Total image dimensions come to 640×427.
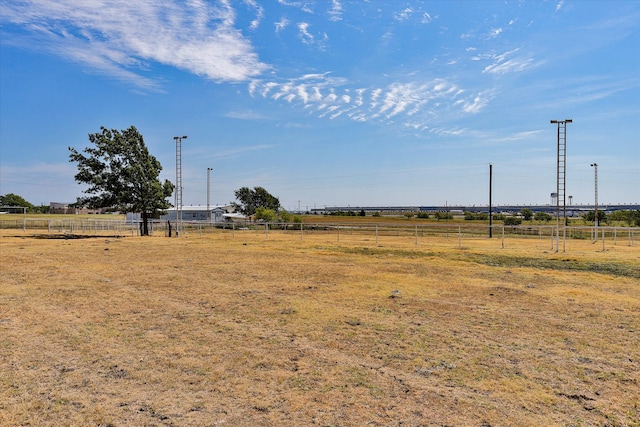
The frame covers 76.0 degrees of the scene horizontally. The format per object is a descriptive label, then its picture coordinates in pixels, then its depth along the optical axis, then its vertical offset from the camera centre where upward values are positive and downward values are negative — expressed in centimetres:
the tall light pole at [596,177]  4647 +396
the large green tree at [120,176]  3797 +345
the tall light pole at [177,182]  3903 +305
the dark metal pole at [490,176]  4994 +437
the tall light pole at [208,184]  6992 +490
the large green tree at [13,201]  13338 +394
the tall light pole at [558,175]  2378 +223
